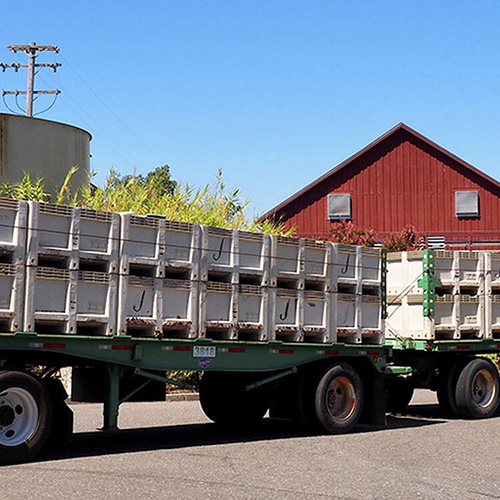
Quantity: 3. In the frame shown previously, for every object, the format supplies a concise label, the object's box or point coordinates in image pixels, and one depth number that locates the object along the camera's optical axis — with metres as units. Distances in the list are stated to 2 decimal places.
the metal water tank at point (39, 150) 18.83
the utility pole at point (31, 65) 39.91
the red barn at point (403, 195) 36.06
